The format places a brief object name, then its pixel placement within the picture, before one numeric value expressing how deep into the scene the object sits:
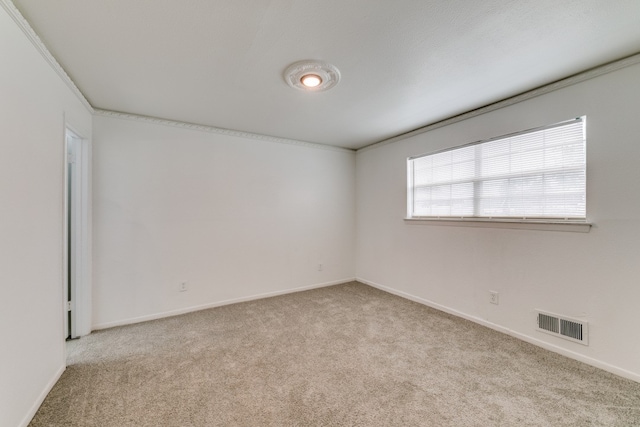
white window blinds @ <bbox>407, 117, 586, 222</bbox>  2.21
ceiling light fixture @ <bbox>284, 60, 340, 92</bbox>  1.95
